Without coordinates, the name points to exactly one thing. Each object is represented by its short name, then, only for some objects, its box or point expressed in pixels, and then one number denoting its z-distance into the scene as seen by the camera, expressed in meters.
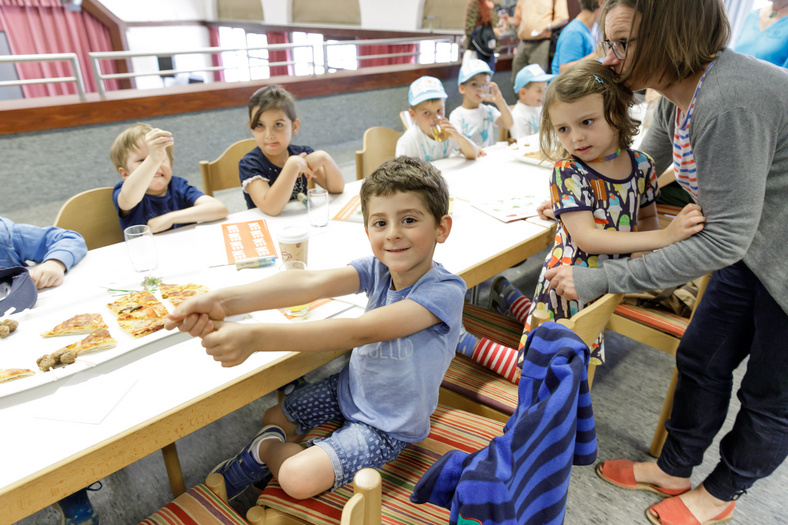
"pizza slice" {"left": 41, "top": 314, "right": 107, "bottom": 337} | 1.11
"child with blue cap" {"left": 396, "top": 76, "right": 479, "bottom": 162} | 2.43
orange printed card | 1.54
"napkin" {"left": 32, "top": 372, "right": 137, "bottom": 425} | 0.89
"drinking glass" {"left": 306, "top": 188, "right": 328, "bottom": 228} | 1.76
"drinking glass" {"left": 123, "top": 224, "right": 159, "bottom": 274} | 1.33
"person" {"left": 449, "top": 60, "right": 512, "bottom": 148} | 2.82
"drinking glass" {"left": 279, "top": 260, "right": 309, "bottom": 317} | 1.21
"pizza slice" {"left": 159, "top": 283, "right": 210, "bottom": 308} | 1.25
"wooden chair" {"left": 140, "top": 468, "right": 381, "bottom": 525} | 0.98
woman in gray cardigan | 1.00
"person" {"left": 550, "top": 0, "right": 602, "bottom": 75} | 3.75
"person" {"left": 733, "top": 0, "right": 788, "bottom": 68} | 2.52
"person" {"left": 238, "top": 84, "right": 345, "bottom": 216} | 1.89
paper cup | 1.39
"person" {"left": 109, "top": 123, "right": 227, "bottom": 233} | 1.67
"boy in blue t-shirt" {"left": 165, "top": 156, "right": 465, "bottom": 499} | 1.01
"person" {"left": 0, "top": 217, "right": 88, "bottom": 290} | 1.41
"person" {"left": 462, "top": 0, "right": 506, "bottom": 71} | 4.73
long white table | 0.80
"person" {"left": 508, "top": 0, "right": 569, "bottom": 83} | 4.90
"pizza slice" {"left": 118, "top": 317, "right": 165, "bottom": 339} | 1.11
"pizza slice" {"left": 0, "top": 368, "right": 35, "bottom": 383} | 0.95
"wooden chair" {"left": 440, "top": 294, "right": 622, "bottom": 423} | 1.15
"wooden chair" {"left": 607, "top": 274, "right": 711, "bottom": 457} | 1.60
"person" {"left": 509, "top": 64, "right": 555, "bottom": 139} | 3.22
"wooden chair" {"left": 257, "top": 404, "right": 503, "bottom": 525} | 1.00
